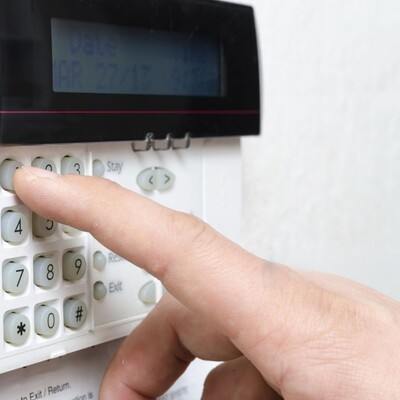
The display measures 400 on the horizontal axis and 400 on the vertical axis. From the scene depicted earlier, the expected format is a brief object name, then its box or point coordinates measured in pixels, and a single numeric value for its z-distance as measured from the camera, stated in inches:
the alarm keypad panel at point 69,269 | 11.7
